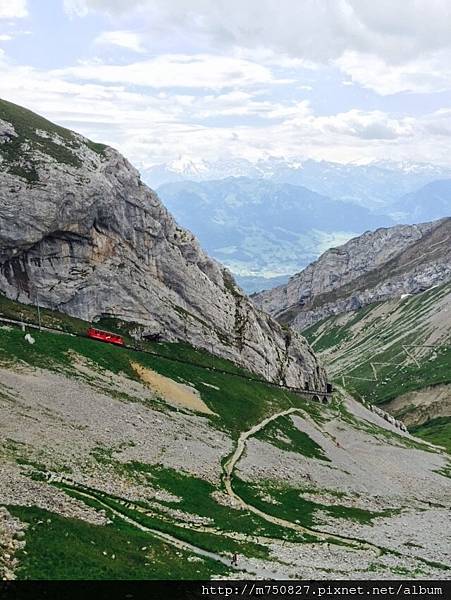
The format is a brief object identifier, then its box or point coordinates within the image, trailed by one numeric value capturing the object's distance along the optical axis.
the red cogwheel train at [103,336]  103.52
